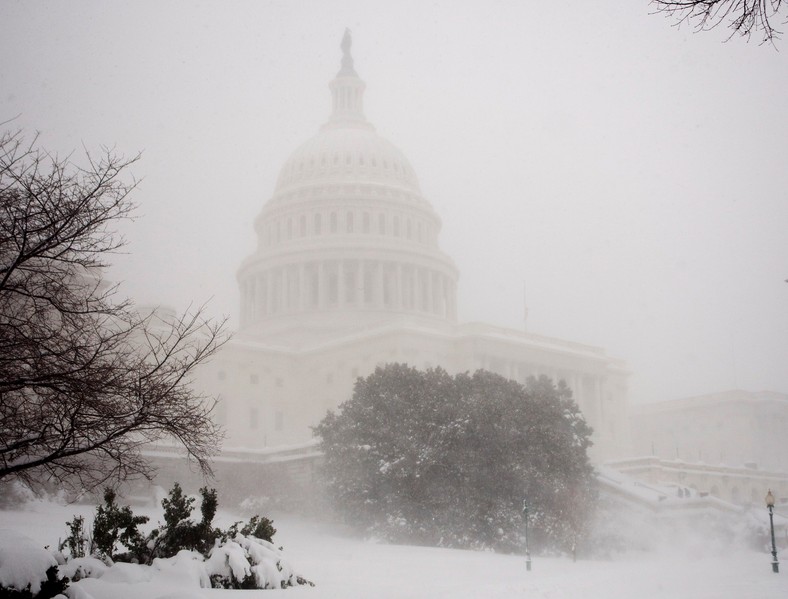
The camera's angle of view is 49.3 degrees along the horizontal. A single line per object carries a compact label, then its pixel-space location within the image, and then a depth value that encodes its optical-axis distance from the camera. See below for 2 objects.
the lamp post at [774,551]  31.45
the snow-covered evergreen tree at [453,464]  38.31
